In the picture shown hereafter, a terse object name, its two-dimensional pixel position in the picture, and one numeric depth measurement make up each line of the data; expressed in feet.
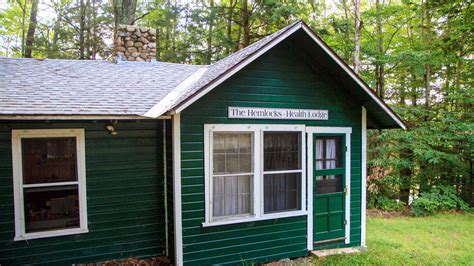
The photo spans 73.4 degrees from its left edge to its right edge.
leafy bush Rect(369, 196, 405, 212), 35.50
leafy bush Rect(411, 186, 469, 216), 33.60
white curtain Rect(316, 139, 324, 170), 19.66
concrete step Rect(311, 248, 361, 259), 18.80
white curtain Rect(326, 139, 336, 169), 20.03
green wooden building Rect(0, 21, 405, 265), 15.16
